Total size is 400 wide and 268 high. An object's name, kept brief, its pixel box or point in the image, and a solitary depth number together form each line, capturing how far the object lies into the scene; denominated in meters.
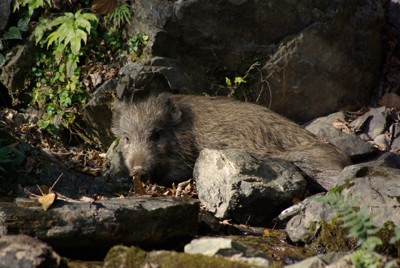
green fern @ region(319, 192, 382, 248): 11.34
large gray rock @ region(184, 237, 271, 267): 11.88
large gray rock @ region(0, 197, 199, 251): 13.37
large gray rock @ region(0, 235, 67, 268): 11.37
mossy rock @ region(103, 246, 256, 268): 11.36
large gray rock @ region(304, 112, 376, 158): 22.56
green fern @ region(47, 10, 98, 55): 22.95
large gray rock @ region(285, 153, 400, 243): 14.99
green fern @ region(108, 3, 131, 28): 23.33
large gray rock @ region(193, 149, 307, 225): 17.42
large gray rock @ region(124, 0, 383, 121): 23.08
